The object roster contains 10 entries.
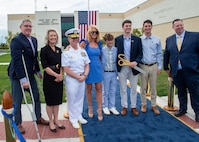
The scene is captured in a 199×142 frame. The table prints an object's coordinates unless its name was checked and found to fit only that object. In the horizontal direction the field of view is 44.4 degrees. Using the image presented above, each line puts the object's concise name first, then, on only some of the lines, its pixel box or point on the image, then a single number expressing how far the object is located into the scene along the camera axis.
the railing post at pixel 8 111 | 2.51
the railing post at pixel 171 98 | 5.42
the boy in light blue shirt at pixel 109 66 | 4.83
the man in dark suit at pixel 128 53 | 4.77
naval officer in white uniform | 4.16
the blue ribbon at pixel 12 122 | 2.50
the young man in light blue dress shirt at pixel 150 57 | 4.88
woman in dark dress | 3.95
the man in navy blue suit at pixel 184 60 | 4.51
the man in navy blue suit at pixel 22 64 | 3.79
